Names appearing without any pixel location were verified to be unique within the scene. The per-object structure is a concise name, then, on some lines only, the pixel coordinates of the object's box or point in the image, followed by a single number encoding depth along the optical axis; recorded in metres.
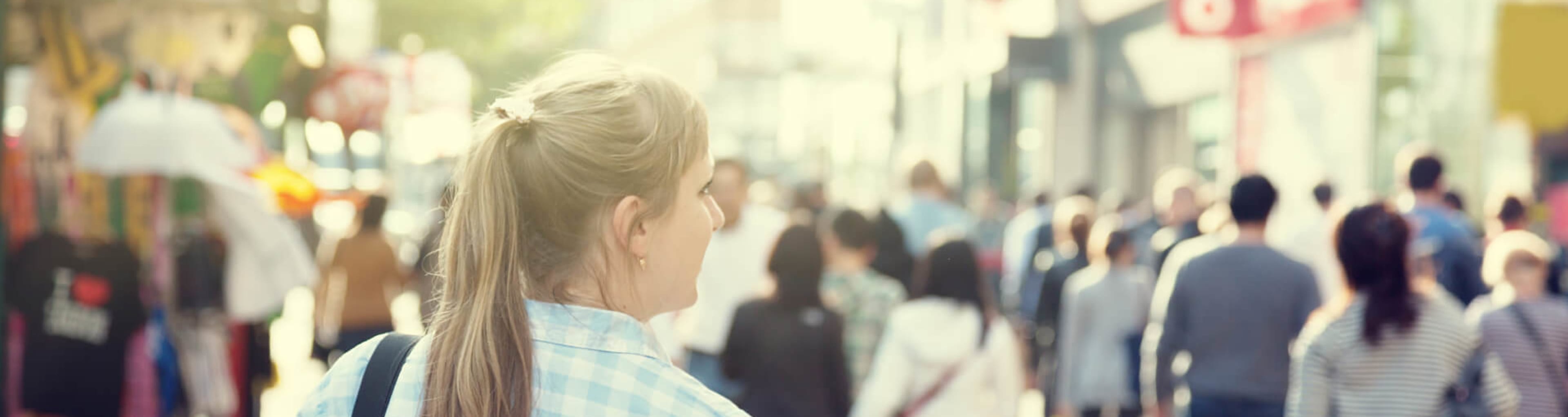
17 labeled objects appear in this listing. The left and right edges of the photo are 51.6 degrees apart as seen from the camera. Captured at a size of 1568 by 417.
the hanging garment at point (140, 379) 7.32
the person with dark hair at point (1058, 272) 9.16
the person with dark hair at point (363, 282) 9.33
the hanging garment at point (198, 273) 7.94
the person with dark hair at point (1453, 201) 8.73
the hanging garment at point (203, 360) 7.93
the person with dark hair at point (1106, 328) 8.23
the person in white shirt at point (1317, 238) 9.10
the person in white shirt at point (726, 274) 6.93
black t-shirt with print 6.96
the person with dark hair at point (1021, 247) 10.88
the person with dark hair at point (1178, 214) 9.42
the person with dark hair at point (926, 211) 10.17
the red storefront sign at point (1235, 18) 14.06
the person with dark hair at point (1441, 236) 7.16
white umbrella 7.29
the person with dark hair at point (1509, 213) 7.28
